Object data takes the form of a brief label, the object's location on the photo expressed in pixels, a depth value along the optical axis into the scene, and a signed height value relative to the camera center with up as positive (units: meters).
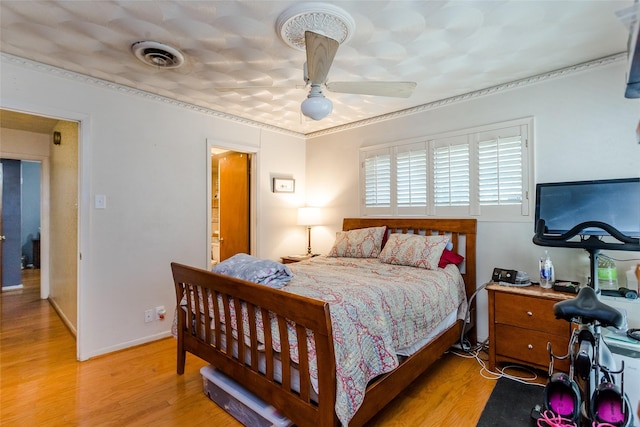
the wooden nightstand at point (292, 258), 4.05 -0.59
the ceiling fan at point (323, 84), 1.67 +0.81
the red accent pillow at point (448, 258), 2.92 -0.44
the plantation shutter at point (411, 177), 3.46 +0.39
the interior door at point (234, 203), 4.26 +0.13
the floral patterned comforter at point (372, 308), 1.50 -0.59
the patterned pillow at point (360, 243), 3.44 -0.35
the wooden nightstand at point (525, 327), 2.27 -0.86
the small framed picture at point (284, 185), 4.30 +0.38
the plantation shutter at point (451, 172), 3.16 +0.41
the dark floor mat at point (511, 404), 1.93 -1.27
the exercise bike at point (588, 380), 1.41 -0.80
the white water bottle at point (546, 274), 2.46 -0.48
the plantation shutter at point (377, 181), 3.78 +0.37
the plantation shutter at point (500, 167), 2.84 +0.41
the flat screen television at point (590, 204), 2.17 +0.05
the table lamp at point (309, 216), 4.34 -0.05
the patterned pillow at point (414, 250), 2.85 -0.36
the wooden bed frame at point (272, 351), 1.44 -0.81
